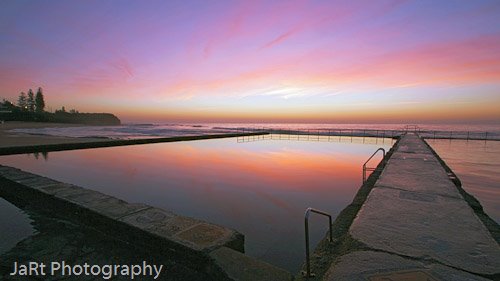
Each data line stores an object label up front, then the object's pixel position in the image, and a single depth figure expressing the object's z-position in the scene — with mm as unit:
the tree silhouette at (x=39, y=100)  99562
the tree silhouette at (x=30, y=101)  107188
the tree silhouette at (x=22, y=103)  112150
